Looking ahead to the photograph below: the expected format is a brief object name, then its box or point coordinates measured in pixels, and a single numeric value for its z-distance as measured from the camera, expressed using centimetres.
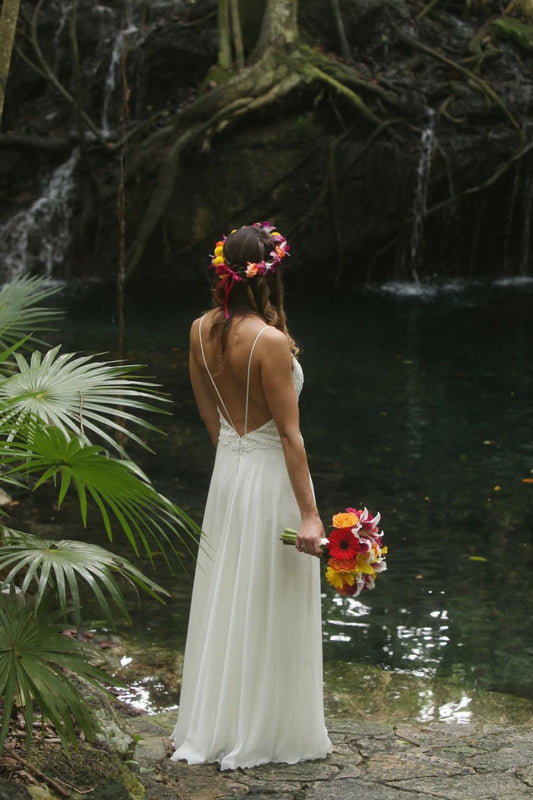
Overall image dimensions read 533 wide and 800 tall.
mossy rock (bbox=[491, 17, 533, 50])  1720
